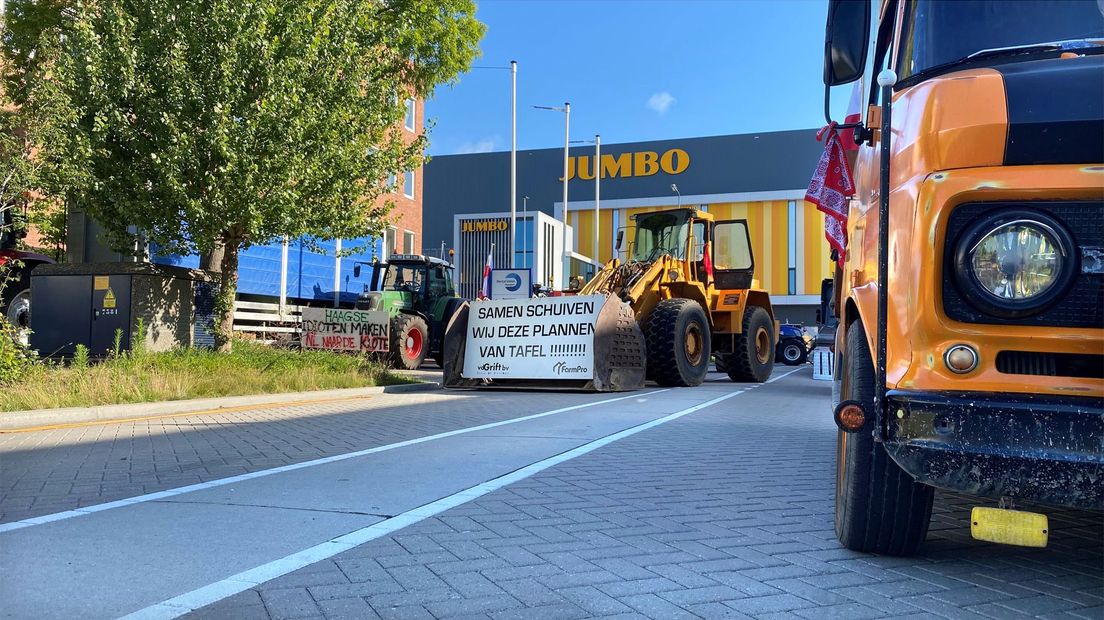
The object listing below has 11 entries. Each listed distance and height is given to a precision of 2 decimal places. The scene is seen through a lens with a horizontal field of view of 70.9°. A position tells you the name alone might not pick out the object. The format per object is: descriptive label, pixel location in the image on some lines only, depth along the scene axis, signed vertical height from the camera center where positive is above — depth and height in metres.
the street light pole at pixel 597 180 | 34.28 +6.40
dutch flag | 19.67 +0.92
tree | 10.62 +2.76
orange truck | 2.40 +0.17
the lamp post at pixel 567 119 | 32.69 +8.38
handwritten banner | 16.25 -0.40
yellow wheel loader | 12.52 -0.10
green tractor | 17.34 +0.34
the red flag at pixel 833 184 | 3.78 +0.74
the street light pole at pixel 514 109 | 29.03 +7.80
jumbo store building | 42.69 +7.69
